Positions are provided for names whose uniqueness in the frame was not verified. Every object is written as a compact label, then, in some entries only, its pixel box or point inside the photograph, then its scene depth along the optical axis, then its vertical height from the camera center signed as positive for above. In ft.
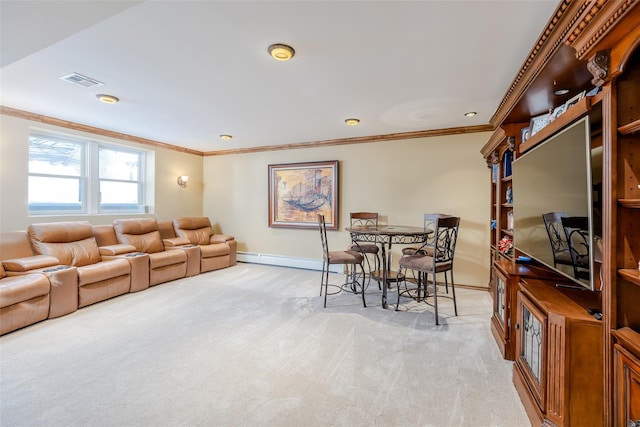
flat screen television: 4.23 +0.44
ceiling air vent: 8.56 +4.23
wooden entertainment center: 3.59 -0.68
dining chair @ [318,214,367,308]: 11.33 -1.63
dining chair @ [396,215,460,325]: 9.44 -1.57
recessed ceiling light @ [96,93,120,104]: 10.14 +4.28
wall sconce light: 19.20 +2.43
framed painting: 16.87 +1.39
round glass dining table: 10.44 -0.66
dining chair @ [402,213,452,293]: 12.20 -1.29
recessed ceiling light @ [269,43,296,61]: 6.78 +4.05
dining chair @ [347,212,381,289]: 12.85 -0.26
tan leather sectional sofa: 9.34 -2.03
